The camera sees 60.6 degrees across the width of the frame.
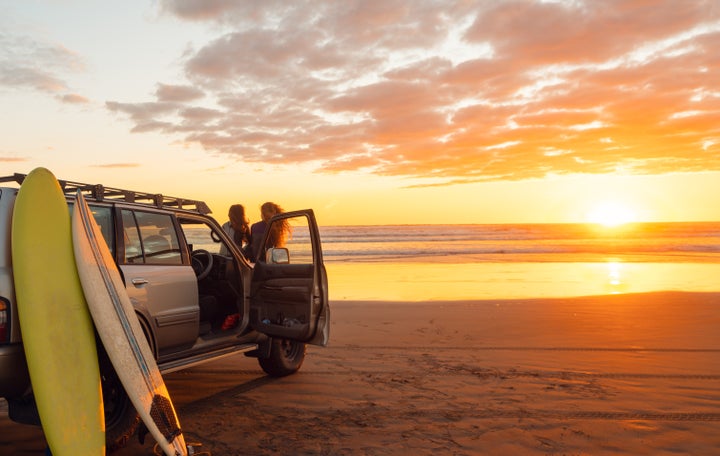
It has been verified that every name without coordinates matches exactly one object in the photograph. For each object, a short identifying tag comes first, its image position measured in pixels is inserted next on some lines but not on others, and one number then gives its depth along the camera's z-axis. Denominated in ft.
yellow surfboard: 12.70
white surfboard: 13.26
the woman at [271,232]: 22.45
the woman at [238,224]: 26.58
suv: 13.33
